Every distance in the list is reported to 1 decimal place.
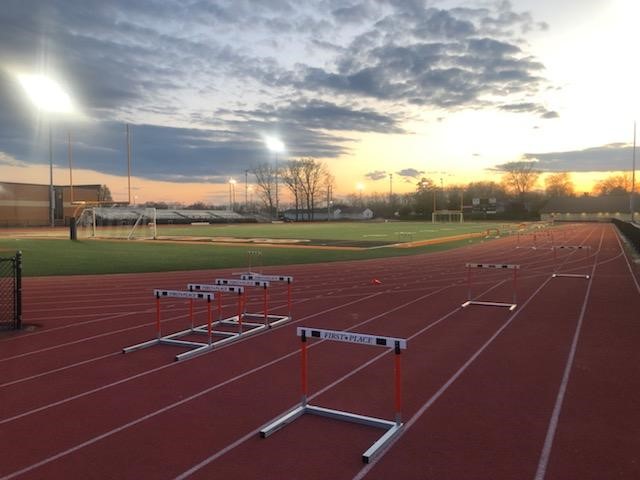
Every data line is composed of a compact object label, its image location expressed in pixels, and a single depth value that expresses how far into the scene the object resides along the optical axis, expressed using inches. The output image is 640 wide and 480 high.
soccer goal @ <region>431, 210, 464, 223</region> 3953.0
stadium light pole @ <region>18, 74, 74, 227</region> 1458.4
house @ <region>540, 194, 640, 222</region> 4055.1
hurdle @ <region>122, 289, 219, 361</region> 303.0
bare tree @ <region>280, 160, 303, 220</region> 4576.8
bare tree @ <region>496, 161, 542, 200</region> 4990.2
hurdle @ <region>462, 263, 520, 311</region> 463.4
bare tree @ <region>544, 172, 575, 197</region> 5251.0
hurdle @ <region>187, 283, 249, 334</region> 342.3
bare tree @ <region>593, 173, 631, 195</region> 5017.2
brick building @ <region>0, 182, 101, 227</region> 2787.9
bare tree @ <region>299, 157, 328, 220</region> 4559.5
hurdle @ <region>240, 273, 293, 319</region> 396.9
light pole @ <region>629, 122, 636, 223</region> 1727.4
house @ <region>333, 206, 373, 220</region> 4980.3
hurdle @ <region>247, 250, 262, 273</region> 777.7
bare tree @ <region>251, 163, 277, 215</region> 4675.2
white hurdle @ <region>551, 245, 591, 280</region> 673.0
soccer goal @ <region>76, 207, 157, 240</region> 1629.8
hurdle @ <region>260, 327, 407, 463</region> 193.0
